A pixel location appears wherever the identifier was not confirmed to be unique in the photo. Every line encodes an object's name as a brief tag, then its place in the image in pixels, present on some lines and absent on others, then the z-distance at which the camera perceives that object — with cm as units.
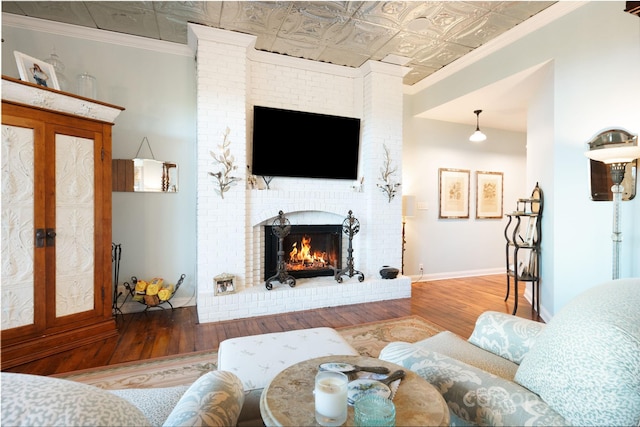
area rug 209
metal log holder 337
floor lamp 220
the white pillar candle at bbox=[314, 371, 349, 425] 89
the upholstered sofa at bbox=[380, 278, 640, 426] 77
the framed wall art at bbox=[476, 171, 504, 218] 540
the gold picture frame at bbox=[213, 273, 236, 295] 330
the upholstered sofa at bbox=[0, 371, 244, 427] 51
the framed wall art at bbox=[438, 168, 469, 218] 512
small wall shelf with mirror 335
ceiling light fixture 464
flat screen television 379
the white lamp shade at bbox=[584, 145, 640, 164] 217
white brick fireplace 337
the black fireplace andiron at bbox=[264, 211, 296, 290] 359
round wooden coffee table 88
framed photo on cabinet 246
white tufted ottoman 138
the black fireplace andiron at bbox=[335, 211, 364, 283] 394
